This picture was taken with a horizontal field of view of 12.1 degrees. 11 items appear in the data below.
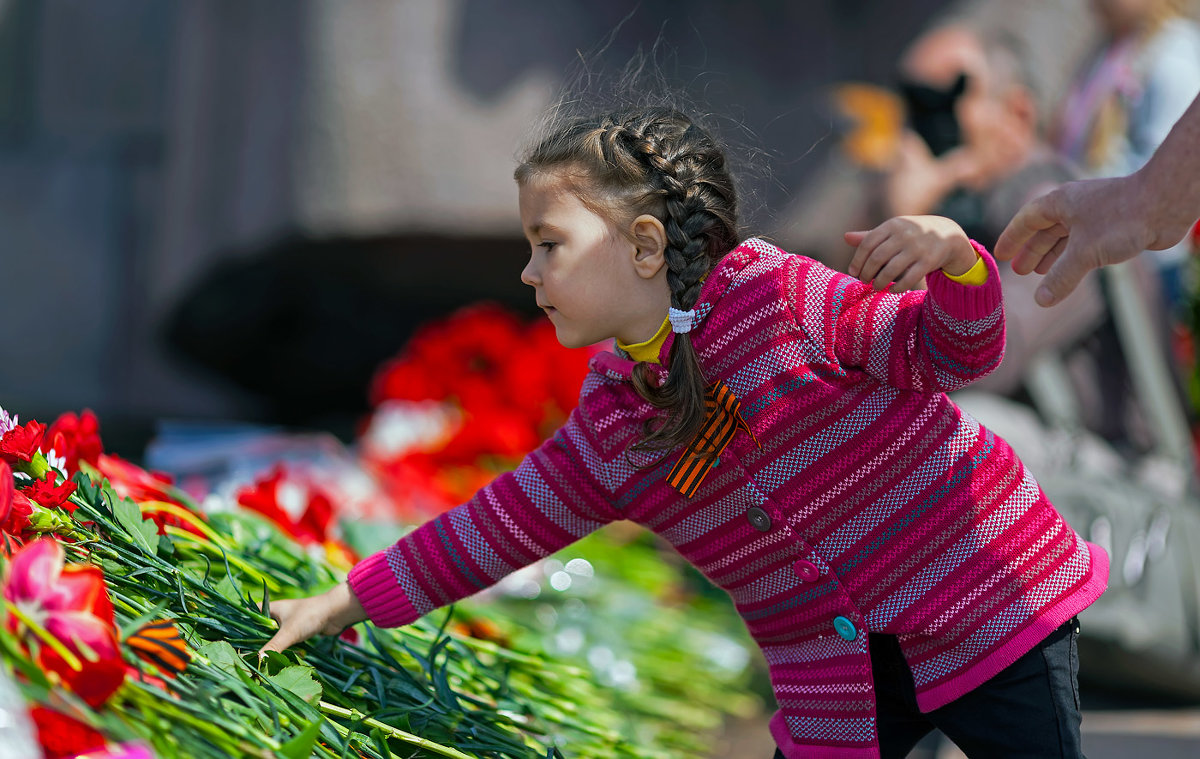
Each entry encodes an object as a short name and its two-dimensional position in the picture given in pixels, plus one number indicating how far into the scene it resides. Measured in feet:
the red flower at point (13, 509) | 14.01
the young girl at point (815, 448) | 14.42
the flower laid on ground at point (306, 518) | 15.87
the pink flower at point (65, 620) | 13.64
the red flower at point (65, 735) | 13.61
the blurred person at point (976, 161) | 19.26
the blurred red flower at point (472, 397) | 20.50
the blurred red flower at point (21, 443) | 14.37
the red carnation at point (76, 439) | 14.55
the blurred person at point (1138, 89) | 21.95
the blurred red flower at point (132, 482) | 14.94
